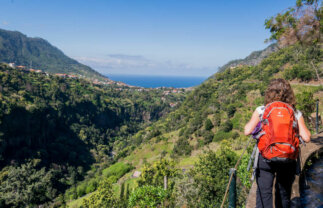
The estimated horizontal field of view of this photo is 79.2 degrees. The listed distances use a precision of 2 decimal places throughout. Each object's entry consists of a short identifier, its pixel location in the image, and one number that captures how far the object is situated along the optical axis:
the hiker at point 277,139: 2.22
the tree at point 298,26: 7.68
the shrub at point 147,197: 12.21
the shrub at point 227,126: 44.23
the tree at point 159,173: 21.12
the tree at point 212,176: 10.85
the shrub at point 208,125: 49.91
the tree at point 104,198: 22.34
